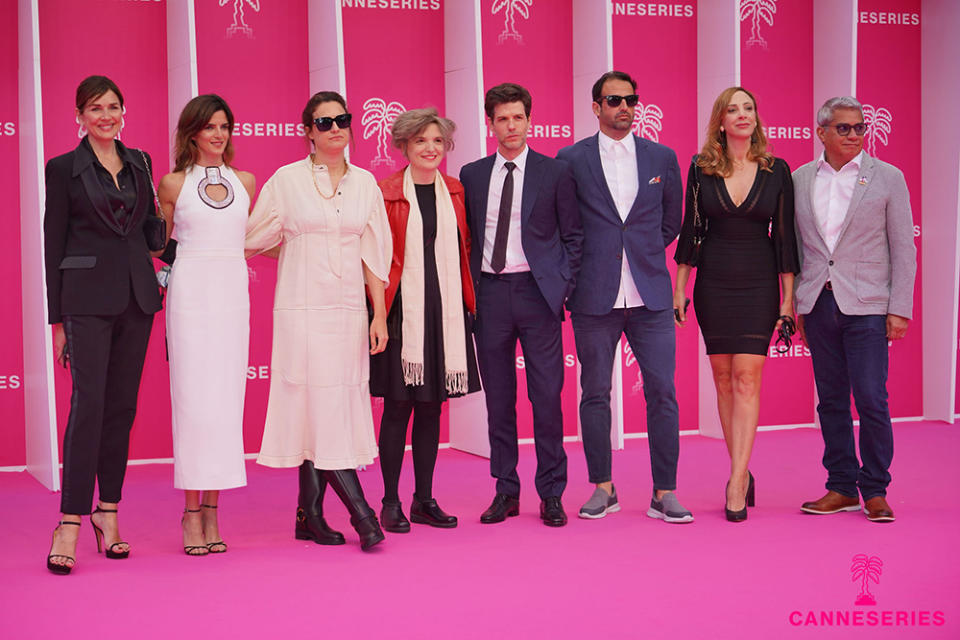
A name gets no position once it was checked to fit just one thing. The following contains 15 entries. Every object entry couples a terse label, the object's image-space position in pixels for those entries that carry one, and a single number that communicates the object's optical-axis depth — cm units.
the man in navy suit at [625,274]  408
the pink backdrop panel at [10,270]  552
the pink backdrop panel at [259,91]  591
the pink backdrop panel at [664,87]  661
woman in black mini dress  411
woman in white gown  360
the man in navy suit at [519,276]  401
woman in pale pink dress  372
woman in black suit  347
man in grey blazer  408
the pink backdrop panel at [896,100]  693
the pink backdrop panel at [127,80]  559
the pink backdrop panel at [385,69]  619
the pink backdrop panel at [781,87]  673
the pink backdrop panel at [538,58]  644
